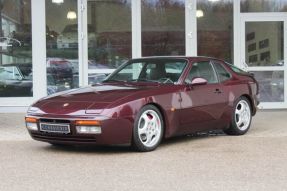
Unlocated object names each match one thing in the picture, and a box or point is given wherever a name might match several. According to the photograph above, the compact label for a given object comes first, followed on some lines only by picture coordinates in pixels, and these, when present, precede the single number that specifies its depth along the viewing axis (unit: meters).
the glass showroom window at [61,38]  14.62
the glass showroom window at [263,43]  14.77
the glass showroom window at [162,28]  14.69
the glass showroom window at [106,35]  14.65
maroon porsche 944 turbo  8.32
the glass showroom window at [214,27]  14.73
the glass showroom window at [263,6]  14.80
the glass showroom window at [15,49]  14.58
